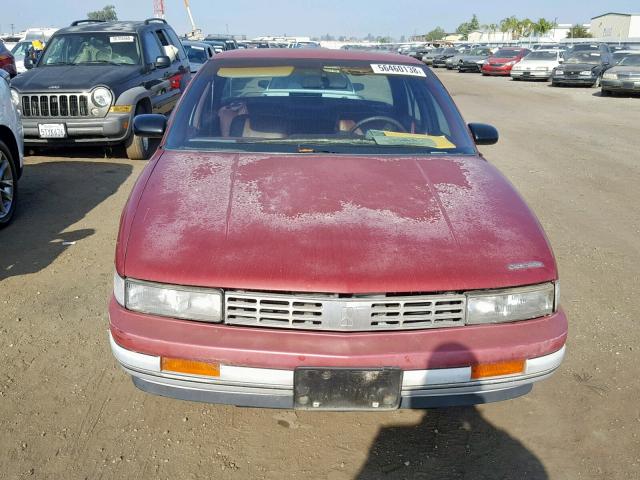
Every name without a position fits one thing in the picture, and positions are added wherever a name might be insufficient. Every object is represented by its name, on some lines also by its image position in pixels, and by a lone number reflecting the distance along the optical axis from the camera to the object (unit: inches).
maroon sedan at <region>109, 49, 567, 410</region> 91.9
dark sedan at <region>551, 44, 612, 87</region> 949.2
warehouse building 2942.9
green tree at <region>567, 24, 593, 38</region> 3250.0
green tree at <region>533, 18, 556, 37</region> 3553.6
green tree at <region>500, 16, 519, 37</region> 3882.9
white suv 222.5
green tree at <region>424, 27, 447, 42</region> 5058.1
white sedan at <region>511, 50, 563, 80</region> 1085.8
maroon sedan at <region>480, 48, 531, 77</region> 1250.6
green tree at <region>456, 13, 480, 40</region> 4950.8
